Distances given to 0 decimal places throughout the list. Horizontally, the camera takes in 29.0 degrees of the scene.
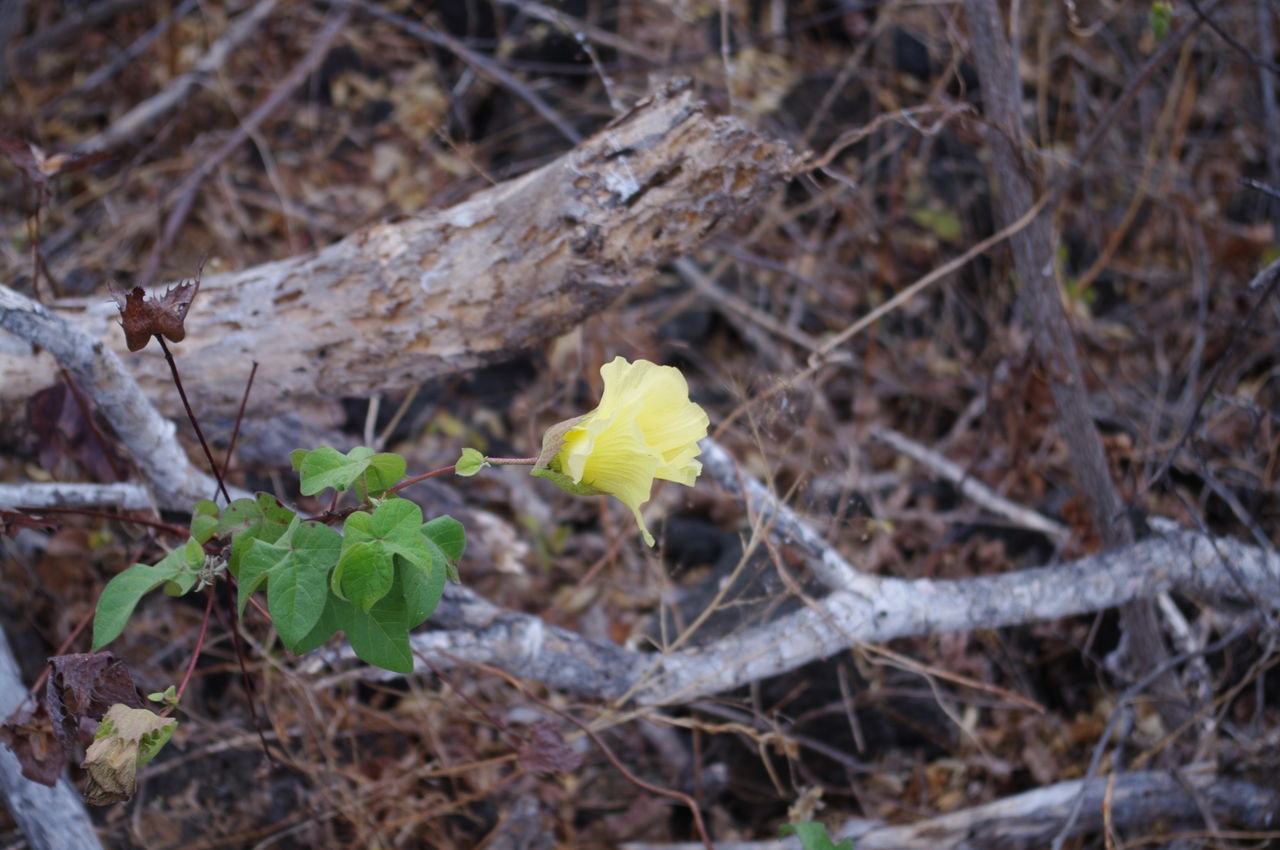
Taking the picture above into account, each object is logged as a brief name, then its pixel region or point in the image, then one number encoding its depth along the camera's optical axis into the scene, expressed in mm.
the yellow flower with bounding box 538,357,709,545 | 924
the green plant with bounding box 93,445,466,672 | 931
